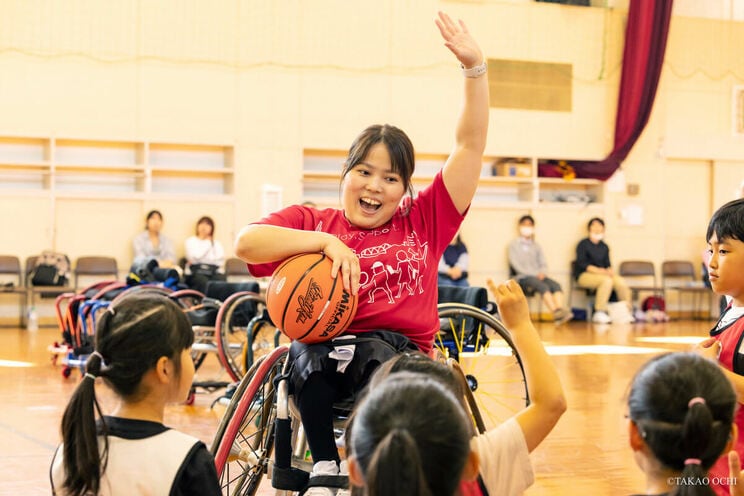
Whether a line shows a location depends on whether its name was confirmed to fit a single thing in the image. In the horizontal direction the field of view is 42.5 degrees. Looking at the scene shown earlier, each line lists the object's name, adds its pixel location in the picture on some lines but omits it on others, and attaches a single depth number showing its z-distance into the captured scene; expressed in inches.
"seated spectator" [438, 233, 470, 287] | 409.4
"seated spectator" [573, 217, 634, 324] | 438.0
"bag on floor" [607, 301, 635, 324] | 438.3
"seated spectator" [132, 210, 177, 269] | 384.8
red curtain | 450.3
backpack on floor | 453.1
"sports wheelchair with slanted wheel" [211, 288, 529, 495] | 87.9
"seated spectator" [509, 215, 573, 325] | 429.7
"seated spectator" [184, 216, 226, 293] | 389.1
